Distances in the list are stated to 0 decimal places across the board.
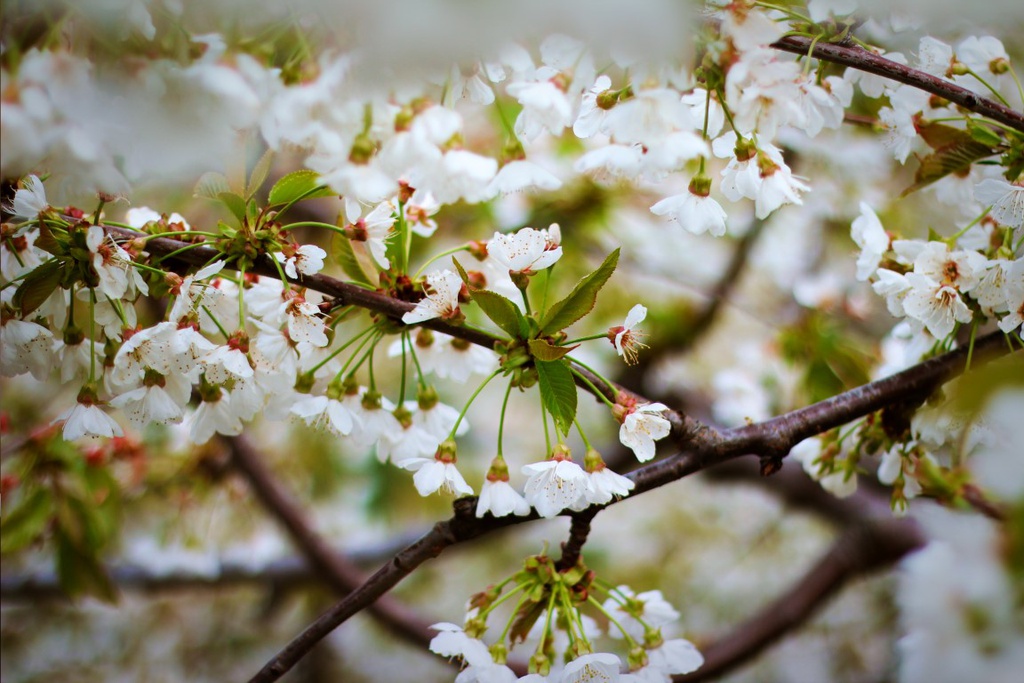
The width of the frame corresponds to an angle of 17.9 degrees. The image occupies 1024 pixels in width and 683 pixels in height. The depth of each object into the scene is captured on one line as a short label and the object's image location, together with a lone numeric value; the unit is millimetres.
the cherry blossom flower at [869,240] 1174
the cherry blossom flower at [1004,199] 1114
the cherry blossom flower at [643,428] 1118
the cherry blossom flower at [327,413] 1138
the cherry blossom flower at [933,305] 1139
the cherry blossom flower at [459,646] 1134
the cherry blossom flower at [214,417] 1149
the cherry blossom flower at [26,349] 1117
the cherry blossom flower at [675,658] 1158
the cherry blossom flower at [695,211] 1124
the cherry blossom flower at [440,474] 1120
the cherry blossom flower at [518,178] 1099
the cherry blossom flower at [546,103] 1083
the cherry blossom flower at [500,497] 1117
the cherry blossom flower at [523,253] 1116
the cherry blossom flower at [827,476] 1209
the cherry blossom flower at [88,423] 1126
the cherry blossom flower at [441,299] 1117
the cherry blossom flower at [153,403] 1129
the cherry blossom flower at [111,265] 1103
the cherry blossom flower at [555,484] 1111
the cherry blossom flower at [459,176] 1073
